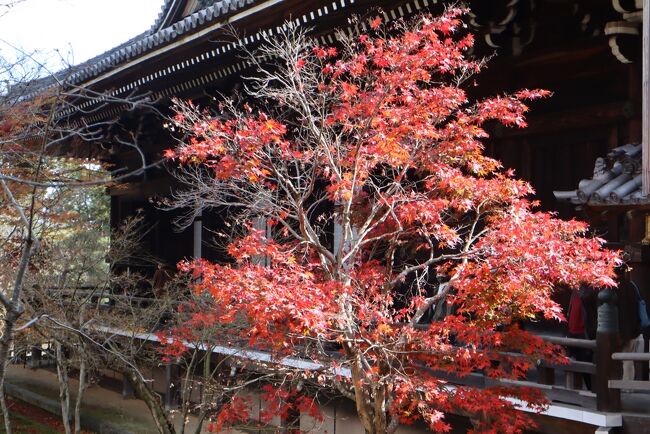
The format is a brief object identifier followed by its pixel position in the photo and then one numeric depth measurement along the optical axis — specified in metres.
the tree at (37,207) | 4.27
